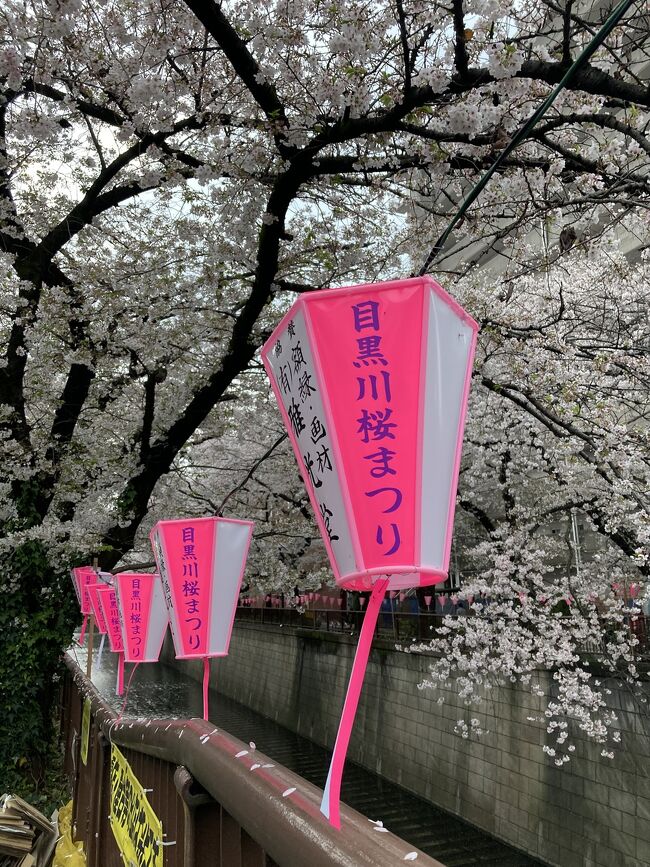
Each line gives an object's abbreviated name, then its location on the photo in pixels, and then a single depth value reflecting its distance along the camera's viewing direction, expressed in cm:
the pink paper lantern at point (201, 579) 561
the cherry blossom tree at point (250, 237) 458
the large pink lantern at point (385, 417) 194
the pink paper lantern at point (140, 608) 842
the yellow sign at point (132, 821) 246
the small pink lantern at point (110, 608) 944
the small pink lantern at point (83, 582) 996
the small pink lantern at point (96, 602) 961
